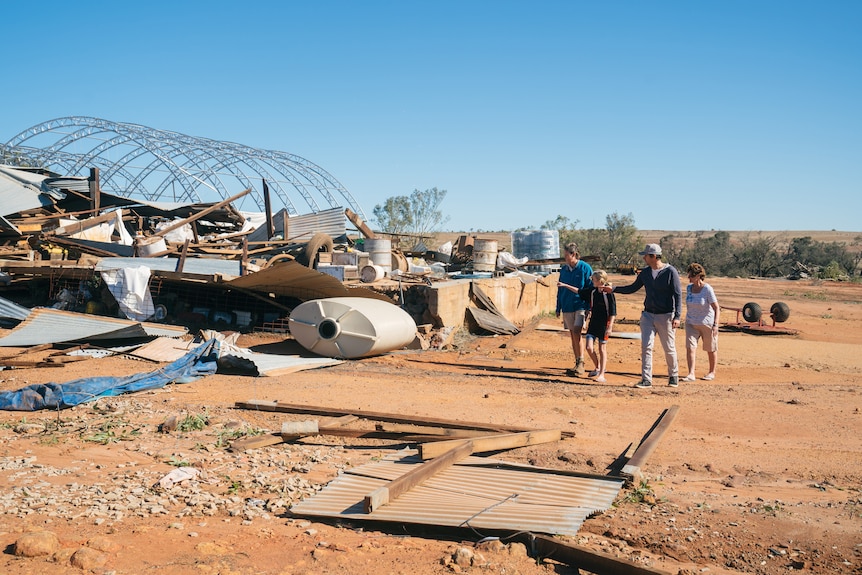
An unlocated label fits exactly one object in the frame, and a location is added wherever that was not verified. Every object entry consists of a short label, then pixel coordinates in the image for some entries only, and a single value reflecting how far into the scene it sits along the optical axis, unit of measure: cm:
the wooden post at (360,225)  1694
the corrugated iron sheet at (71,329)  1153
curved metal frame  2352
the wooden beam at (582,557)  381
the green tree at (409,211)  3869
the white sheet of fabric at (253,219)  2079
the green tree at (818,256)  3809
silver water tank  2003
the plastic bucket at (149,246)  1470
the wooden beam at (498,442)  574
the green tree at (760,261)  3744
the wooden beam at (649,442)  544
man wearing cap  905
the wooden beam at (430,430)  636
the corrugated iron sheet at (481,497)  449
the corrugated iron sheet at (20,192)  1769
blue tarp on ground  761
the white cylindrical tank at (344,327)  1088
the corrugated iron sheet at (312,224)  1962
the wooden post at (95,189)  1830
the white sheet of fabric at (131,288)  1274
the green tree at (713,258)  3775
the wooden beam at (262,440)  618
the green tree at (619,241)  3625
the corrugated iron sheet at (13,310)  1302
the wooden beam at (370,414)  665
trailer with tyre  1608
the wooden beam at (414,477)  465
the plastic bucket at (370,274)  1366
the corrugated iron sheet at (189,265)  1319
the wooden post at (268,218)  1816
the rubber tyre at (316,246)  1499
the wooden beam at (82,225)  1538
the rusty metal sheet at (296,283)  1134
